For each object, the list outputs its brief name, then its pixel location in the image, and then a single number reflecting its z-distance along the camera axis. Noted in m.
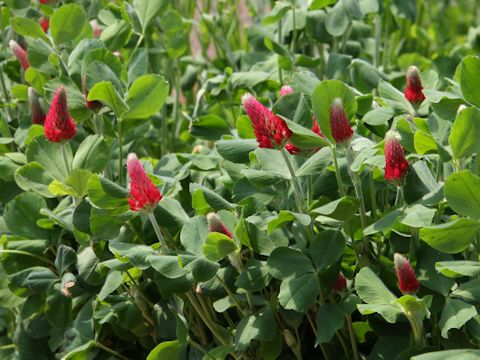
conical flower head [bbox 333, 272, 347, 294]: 1.44
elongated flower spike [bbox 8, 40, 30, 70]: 1.69
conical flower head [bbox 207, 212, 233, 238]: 1.41
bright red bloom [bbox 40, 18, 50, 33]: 1.89
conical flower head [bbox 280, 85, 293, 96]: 1.45
